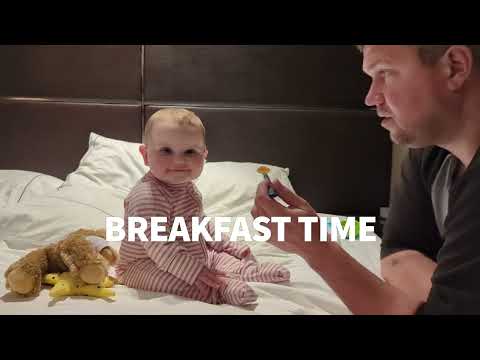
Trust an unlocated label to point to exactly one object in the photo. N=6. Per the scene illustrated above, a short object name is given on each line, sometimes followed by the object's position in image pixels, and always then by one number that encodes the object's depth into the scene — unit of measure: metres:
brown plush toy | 0.87
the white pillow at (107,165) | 1.36
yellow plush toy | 0.87
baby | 0.84
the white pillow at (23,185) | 1.26
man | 0.64
